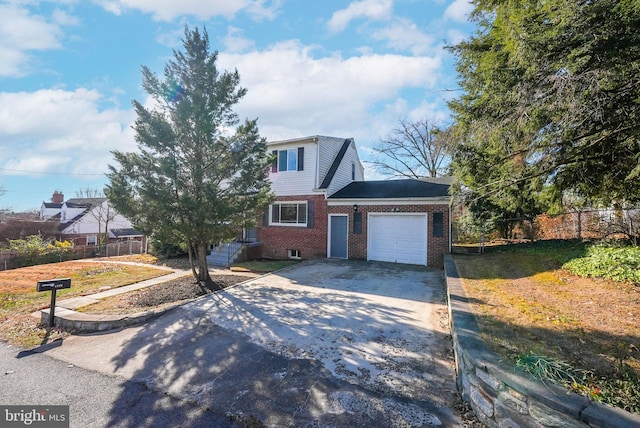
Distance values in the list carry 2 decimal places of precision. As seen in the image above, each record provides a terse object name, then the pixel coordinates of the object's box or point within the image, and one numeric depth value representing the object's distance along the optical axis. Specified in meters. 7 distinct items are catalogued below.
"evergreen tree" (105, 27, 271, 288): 7.38
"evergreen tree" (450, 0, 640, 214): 3.73
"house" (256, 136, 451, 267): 11.35
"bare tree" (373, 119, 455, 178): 25.38
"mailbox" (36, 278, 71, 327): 5.83
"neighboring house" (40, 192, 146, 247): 25.53
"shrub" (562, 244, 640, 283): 5.61
